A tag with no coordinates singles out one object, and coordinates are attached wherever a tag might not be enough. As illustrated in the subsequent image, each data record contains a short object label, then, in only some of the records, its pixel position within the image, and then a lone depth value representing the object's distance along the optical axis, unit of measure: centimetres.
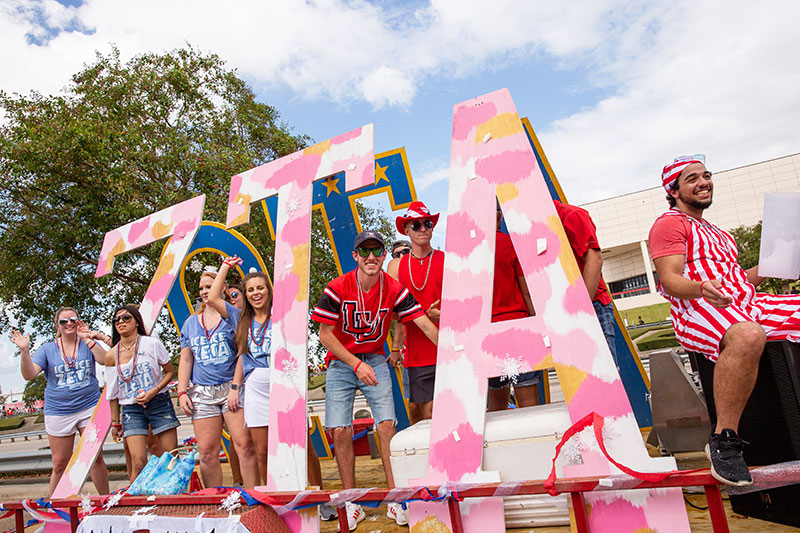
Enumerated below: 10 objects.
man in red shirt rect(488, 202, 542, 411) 346
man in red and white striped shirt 221
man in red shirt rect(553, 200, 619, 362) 316
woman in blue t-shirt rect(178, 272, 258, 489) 379
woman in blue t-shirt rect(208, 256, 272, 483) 366
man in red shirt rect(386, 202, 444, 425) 371
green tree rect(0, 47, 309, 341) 1003
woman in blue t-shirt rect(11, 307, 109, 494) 456
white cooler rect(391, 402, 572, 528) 257
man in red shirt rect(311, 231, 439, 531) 342
